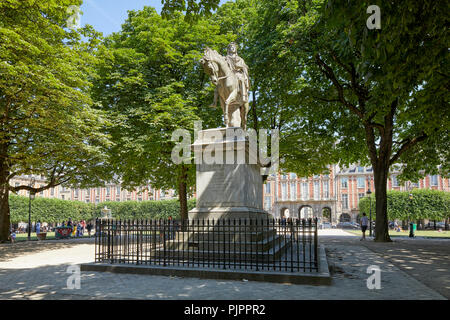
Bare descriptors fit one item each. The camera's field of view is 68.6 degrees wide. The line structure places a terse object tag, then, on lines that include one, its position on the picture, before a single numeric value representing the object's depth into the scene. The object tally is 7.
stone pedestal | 9.81
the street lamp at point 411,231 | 27.17
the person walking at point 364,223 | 21.89
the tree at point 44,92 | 12.32
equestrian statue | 10.84
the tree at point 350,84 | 6.52
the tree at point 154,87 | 17.78
